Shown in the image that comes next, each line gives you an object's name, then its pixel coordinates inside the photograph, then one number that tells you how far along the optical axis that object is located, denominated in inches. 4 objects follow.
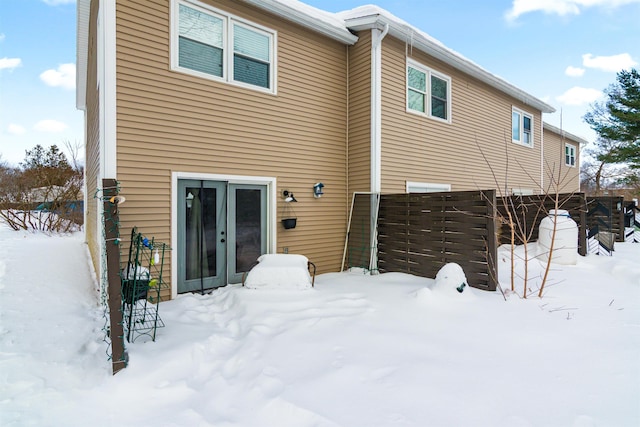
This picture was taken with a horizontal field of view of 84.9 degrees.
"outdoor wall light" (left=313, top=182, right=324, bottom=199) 274.1
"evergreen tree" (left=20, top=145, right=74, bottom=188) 518.3
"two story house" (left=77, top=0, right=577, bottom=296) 196.7
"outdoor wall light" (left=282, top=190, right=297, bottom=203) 255.4
